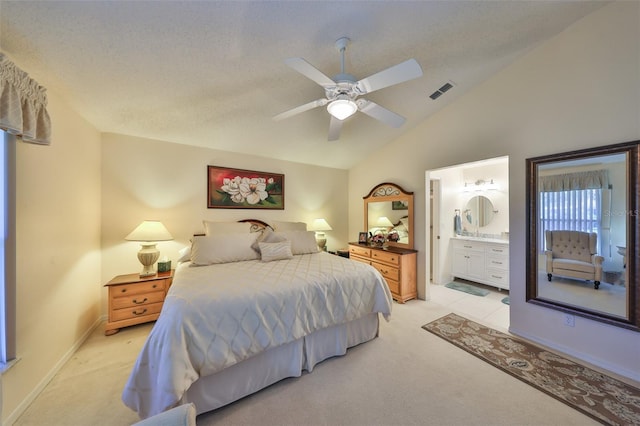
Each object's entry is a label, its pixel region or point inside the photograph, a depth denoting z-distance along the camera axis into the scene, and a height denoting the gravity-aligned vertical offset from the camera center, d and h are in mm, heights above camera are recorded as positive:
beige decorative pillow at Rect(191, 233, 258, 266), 2617 -452
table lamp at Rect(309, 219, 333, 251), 4266 -307
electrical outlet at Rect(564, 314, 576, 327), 2172 -1072
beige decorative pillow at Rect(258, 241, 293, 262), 2820 -501
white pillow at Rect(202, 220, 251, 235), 3172 -226
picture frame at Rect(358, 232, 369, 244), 4359 -497
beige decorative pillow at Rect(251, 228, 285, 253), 3143 -358
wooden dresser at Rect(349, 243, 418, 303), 3414 -905
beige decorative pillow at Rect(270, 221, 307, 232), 3785 -239
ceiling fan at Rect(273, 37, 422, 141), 1523 +977
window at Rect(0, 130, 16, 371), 1449 -272
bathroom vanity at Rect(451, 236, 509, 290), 3734 -876
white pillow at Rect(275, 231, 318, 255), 3211 -426
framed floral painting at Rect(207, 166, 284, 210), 3465 +385
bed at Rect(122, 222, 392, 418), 1360 -853
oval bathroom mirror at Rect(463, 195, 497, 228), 4301 +10
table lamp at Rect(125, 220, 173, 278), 2637 -309
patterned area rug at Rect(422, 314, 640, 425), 1566 -1389
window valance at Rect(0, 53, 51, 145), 1308 +694
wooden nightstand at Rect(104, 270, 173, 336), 2457 -992
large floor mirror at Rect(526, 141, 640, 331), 1907 -209
